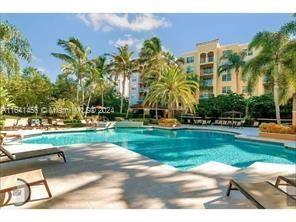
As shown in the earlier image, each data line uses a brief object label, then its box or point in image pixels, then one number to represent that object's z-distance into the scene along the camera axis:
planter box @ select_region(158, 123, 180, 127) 21.13
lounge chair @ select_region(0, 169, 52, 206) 3.68
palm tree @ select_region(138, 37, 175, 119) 29.18
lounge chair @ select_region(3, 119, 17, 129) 17.33
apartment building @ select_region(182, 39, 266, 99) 32.97
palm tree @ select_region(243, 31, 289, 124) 15.20
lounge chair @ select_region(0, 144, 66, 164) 5.32
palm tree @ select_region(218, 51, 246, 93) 29.23
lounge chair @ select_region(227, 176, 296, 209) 3.09
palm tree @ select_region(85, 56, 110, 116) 26.97
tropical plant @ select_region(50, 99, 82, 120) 19.33
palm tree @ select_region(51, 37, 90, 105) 24.77
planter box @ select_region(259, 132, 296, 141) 12.17
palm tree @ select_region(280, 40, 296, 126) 13.90
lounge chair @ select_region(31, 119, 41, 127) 17.14
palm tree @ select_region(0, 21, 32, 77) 10.61
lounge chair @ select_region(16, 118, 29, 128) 17.82
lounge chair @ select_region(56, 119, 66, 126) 20.04
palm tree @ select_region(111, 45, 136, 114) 29.57
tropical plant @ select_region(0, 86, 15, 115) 10.31
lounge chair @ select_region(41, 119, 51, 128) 17.38
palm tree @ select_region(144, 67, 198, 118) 22.56
